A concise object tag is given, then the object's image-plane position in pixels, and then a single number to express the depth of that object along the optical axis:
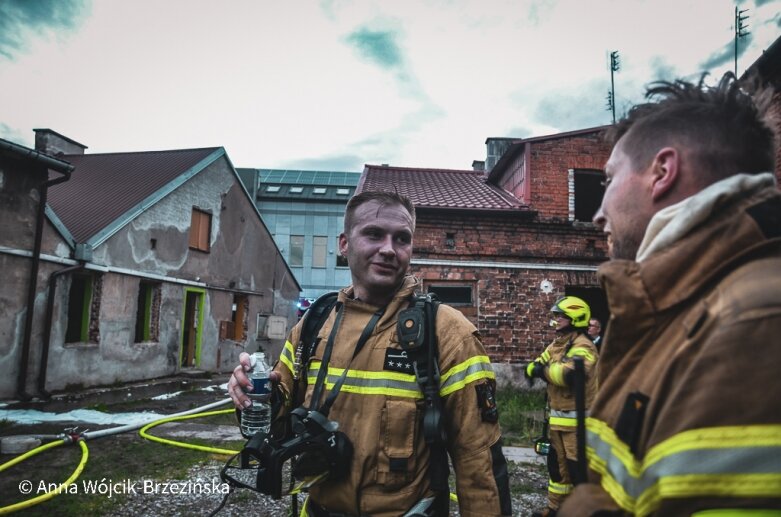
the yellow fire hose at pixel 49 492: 4.00
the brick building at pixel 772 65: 6.67
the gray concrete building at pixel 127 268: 9.15
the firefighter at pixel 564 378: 4.49
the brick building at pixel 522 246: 10.33
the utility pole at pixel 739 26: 13.04
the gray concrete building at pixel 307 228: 31.53
